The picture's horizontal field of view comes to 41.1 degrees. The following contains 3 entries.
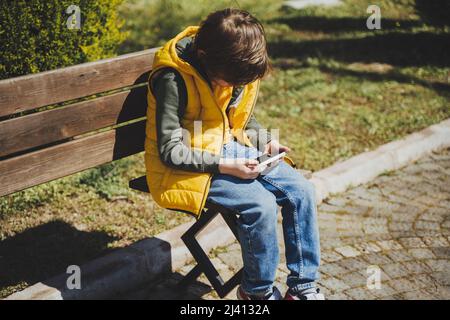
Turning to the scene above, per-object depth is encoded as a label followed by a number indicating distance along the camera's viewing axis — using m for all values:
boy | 2.77
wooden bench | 2.78
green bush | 3.80
